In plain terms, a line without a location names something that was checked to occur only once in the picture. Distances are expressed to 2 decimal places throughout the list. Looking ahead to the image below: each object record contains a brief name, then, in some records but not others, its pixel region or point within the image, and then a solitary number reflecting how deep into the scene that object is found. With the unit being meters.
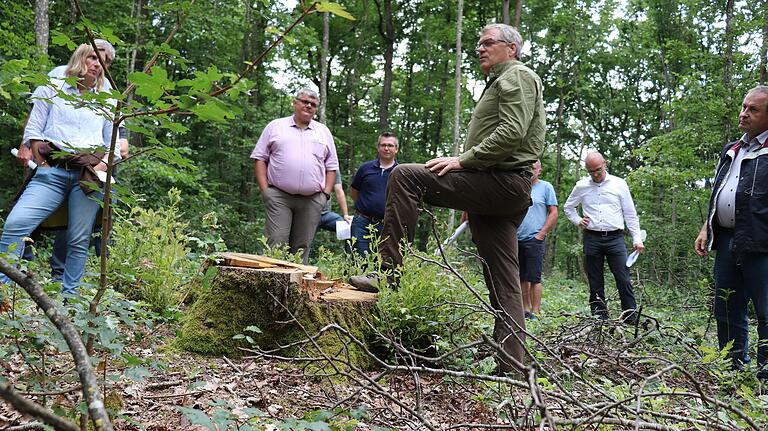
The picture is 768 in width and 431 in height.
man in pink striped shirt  5.39
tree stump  3.29
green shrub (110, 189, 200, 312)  4.05
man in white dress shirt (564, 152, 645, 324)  6.39
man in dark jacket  3.71
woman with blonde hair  3.54
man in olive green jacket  3.26
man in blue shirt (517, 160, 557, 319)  6.60
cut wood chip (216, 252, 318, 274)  3.58
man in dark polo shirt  6.55
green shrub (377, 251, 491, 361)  3.53
